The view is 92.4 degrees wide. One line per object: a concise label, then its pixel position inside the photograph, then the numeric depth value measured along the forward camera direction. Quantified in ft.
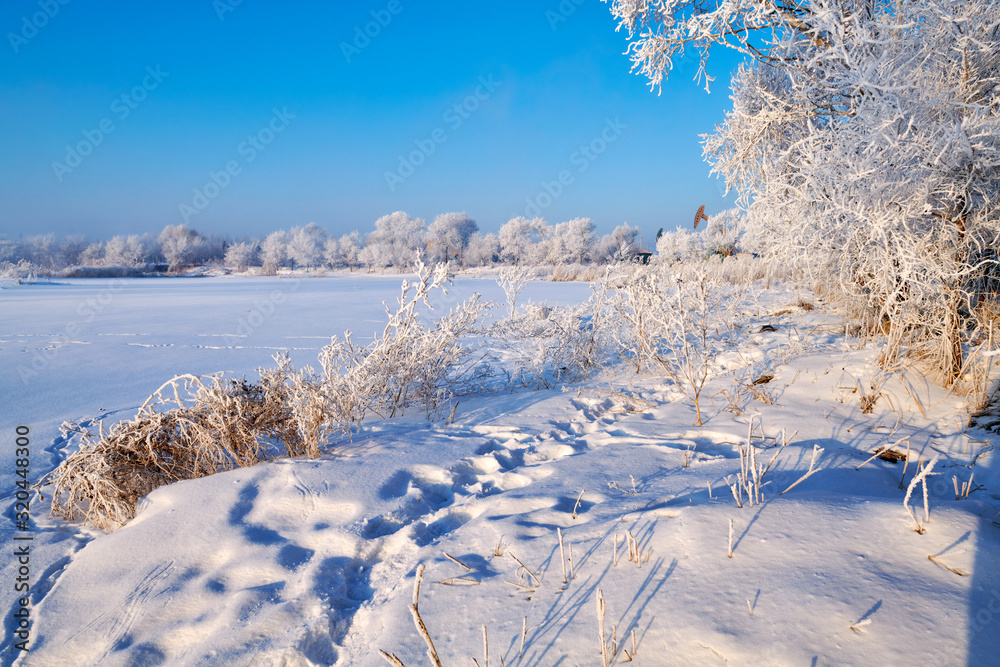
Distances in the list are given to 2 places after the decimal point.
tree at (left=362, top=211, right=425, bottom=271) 164.04
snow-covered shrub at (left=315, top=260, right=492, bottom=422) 11.03
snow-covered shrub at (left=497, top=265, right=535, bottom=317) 29.01
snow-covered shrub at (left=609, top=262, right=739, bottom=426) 11.56
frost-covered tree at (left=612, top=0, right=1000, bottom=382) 10.93
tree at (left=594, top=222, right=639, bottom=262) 172.92
